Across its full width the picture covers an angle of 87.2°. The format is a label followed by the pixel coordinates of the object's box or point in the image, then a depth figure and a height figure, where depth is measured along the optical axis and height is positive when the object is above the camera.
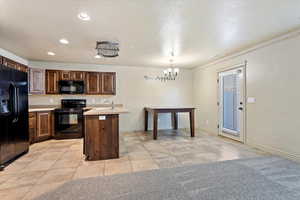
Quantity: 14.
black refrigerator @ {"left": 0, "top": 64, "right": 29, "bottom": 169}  2.77 -0.28
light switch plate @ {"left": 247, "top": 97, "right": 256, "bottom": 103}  3.79 -0.02
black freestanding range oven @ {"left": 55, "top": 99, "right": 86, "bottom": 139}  4.67 -0.70
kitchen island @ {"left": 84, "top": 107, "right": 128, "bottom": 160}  3.09 -0.69
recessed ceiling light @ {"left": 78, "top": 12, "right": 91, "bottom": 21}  2.29 +1.25
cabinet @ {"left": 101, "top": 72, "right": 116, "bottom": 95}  5.32 +0.57
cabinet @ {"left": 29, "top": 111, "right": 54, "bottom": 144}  4.20 -0.73
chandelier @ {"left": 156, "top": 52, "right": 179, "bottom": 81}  6.09 +0.88
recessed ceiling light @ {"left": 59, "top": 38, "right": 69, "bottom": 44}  3.28 +1.26
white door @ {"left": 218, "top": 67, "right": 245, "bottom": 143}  4.15 -0.12
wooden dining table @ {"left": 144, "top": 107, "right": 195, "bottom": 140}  4.66 -0.35
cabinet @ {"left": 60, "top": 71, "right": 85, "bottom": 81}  5.00 +0.79
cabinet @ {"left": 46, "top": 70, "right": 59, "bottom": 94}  4.89 +0.59
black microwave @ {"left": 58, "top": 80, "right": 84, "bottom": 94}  4.97 +0.41
